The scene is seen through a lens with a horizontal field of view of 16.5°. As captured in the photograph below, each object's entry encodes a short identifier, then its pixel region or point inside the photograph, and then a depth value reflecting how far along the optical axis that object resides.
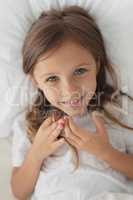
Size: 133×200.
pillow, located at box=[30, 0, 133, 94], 1.17
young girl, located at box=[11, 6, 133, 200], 1.06
